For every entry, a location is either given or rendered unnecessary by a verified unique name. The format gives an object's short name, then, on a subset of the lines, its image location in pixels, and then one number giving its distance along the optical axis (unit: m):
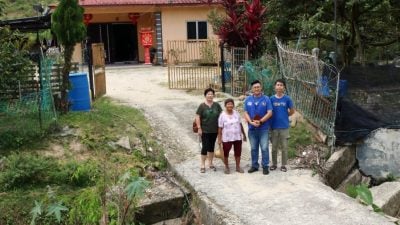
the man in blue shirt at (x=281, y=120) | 8.95
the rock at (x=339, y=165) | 9.42
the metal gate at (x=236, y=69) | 15.02
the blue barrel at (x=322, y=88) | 10.27
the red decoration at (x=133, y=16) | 25.71
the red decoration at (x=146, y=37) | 24.98
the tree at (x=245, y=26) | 15.02
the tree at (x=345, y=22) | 14.44
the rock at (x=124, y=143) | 10.60
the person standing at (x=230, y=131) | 8.85
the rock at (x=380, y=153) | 10.00
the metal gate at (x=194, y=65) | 17.72
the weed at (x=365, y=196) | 7.40
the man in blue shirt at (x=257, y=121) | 8.85
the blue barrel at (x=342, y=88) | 10.39
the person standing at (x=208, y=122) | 8.91
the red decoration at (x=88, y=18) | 25.21
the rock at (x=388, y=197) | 8.63
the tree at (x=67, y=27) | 11.61
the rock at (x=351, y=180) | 9.68
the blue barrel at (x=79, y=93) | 12.63
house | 24.61
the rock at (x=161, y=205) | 8.24
